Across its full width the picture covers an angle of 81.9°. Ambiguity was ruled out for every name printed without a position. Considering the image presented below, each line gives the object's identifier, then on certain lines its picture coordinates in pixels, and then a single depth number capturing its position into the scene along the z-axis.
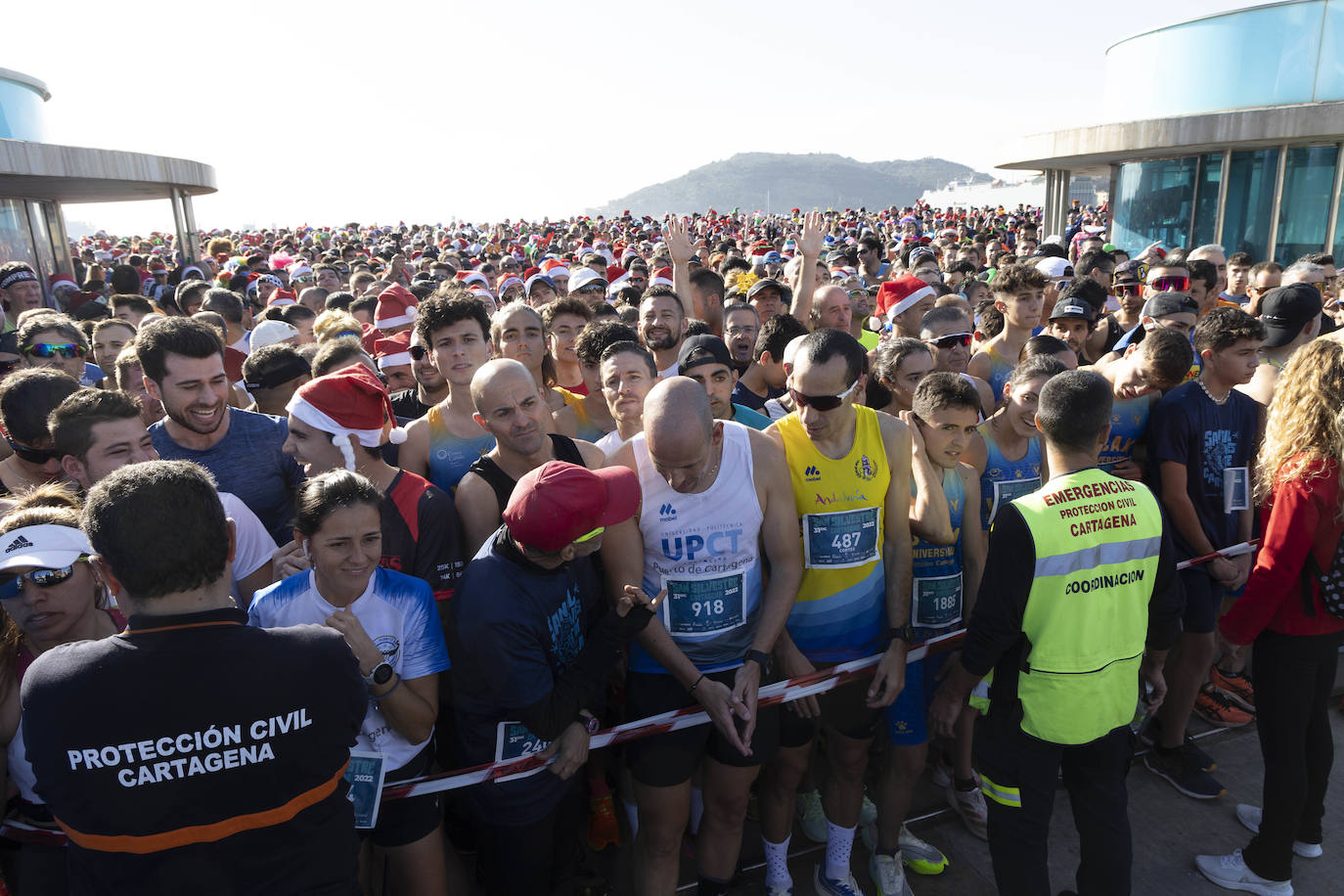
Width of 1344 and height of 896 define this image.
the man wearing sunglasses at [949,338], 5.05
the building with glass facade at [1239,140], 15.14
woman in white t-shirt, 2.42
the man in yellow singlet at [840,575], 3.17
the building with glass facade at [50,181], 12.91
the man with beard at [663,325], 5.07
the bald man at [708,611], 2.92
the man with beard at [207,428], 3.42
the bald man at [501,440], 3.10
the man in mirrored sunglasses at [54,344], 4.89
